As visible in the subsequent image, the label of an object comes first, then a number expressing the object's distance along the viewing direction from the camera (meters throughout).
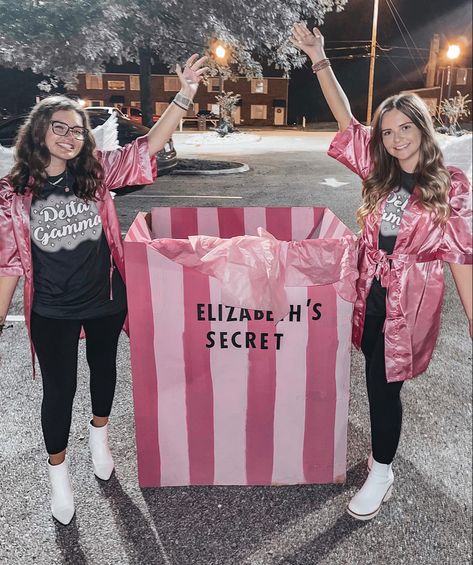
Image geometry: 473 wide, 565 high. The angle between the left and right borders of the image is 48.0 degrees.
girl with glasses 1.73
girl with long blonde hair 1.69
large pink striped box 1.86
